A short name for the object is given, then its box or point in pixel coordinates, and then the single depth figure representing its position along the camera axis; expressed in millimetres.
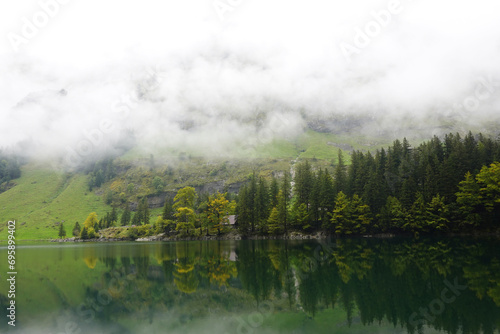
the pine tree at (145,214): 151975
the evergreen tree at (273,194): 106544
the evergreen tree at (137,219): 156925
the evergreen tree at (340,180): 98406
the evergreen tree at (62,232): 155625
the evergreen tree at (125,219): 166500
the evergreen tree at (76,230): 160025
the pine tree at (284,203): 97938
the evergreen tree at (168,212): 121250
